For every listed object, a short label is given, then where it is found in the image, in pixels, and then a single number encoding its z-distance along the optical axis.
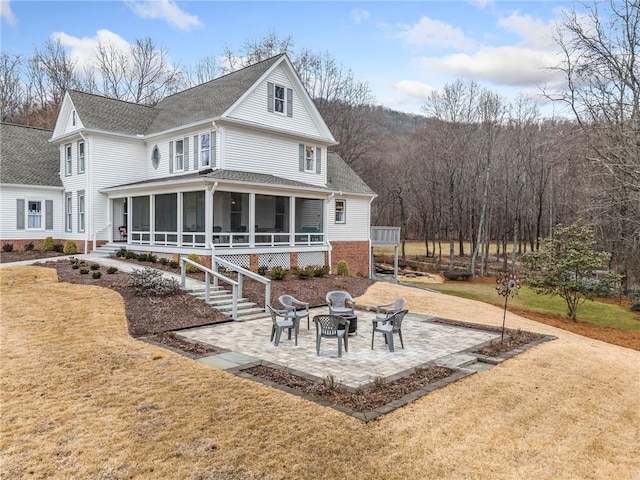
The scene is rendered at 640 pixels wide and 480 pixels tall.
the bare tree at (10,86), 36.88
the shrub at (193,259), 16.31
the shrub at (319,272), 18.66
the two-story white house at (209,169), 19.38
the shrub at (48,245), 22.12
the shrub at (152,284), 12.79
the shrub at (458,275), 30.52
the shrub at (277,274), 16.98
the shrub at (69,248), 21.33
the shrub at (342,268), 22.52
